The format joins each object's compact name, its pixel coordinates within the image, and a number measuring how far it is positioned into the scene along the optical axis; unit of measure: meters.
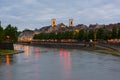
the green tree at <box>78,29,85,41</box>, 97.52
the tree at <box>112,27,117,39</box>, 75.58
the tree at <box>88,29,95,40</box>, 86.82
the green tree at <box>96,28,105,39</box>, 82.75
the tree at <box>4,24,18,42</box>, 72.50
